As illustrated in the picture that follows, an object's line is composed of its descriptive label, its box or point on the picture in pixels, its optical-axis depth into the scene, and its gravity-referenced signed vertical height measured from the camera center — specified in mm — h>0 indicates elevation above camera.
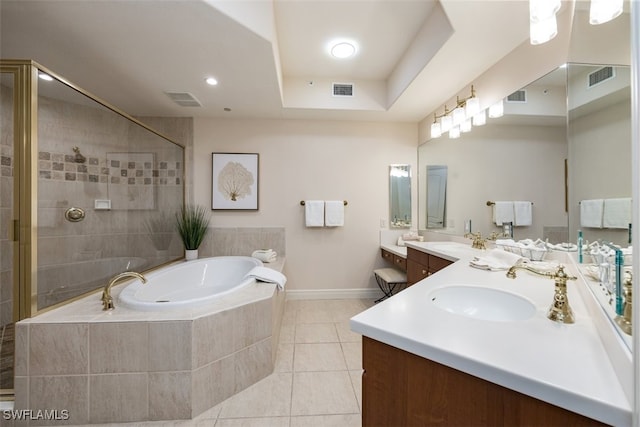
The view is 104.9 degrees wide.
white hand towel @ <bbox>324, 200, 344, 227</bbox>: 3080 -9
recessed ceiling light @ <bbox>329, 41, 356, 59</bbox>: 2199 +1504
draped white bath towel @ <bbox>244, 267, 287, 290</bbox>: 2020 -532
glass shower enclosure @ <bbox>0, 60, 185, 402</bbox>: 1381 +139
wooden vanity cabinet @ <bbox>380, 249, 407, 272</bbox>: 2680 -539
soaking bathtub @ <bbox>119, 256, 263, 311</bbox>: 2162 -680
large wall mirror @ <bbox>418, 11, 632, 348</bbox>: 781 +344
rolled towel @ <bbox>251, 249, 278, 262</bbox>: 2795 -492
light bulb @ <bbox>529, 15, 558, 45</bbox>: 1108 +843
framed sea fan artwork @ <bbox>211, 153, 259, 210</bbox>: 3051 +386
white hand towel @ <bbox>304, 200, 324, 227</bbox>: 3062 -10
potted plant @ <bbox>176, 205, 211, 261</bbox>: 2910 -196
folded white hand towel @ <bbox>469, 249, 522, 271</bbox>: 1450 -299
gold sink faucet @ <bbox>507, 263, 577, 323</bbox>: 772 -300
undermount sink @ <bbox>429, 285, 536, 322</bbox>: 1043 -400
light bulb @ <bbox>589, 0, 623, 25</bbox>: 743 +661
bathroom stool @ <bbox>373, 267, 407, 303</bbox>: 2615 -714
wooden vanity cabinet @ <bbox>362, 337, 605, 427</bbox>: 515 -444
